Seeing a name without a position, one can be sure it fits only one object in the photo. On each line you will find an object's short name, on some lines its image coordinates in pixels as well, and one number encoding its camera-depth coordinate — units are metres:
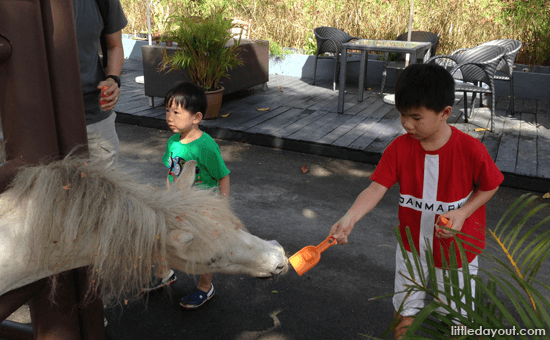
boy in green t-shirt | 2.23
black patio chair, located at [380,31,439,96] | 6.66
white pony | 0.98
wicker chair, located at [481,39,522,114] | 5.23
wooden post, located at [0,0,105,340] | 0.94
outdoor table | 5.33
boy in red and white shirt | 1.52
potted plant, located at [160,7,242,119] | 5.30
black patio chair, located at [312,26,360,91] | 7.27
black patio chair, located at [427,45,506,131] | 4.85
